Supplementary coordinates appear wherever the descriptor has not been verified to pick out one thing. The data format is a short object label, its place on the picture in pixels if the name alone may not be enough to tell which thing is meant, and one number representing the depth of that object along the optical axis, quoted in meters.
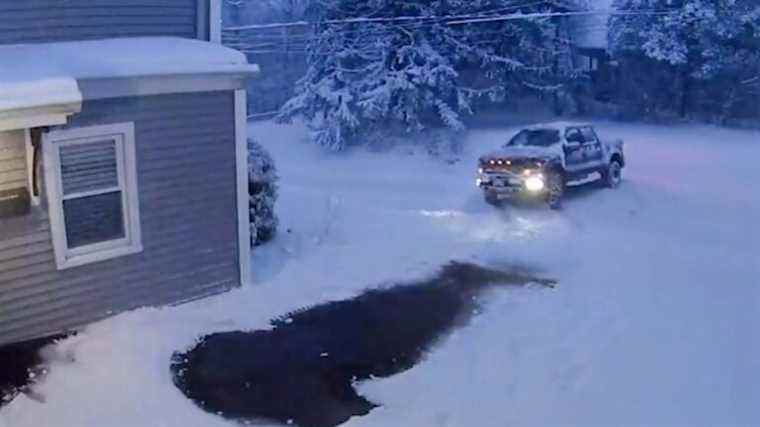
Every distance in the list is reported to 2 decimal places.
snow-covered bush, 13.04
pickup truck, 17.47
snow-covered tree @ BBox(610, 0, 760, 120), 28.14
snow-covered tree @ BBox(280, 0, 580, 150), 26.38
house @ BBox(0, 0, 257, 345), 8.99
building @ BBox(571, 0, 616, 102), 31.81
